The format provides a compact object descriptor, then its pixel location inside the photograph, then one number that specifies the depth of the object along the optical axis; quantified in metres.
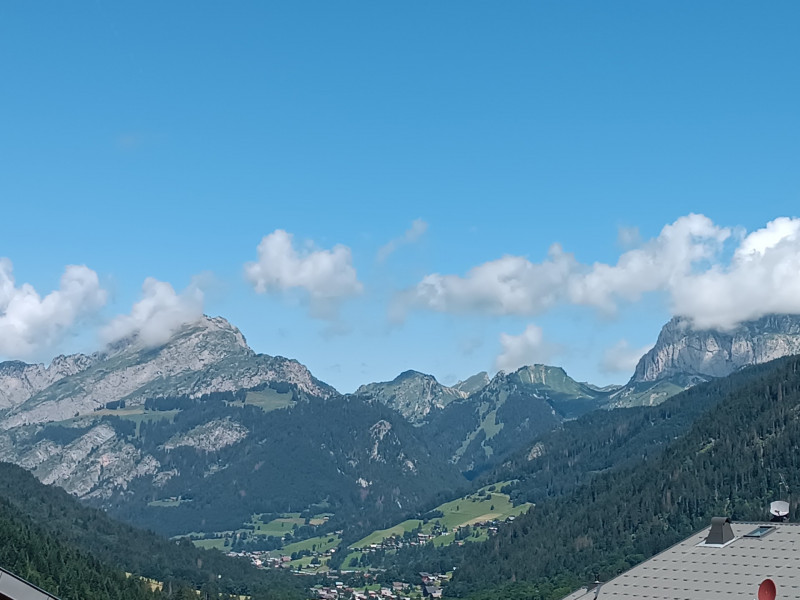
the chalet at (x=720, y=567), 49.62
